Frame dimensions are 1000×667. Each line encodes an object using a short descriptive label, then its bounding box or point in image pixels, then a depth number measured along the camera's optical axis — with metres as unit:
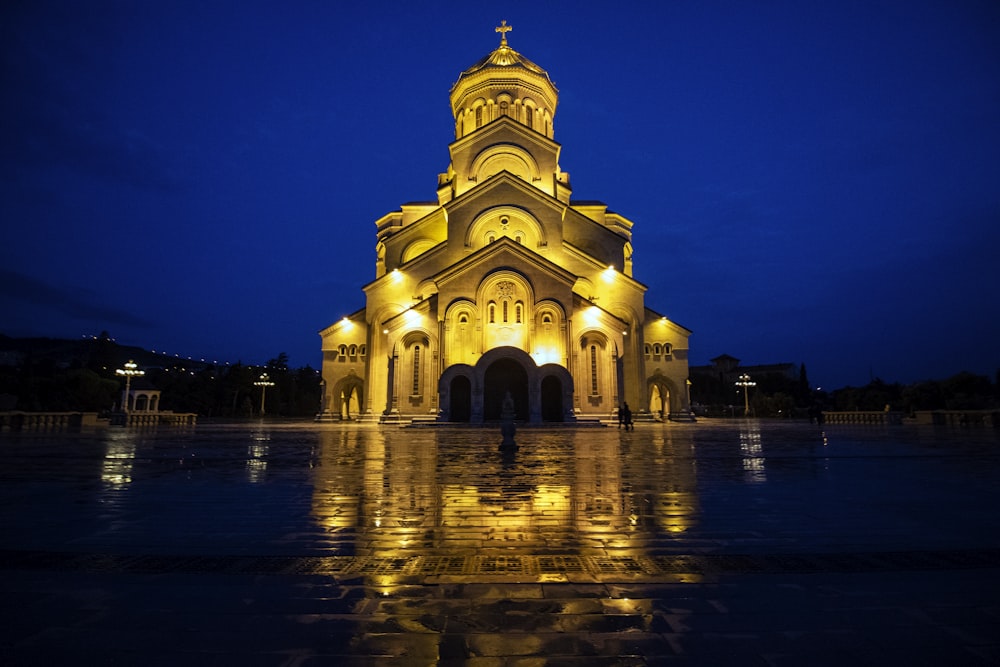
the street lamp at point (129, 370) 33.75
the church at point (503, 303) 28.44
